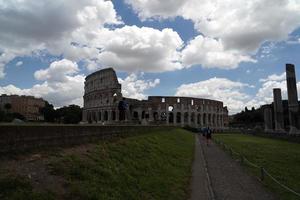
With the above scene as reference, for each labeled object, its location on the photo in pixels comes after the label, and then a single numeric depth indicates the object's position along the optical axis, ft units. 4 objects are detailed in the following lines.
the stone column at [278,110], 101.17
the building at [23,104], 261.87
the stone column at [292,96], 84.76
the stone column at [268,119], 120.75
